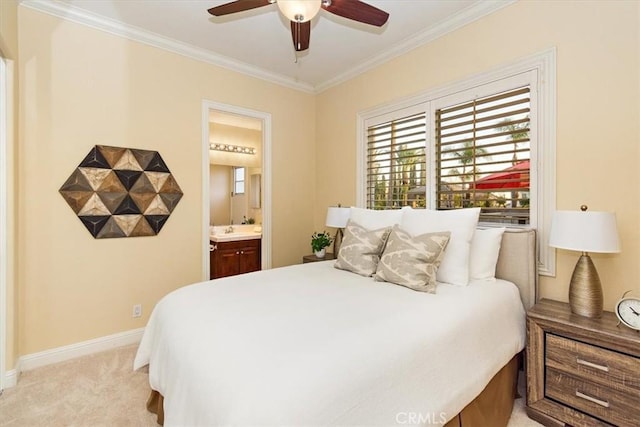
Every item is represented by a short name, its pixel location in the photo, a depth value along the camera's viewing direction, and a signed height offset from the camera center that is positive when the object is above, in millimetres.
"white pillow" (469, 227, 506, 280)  2123 -329
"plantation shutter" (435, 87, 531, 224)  2279 +429
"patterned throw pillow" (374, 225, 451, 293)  1935 -352
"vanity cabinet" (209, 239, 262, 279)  3928 -666
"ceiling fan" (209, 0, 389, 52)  1683 +1209
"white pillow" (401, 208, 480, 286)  2059 -174
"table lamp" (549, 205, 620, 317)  1655 -193
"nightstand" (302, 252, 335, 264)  3613 -605
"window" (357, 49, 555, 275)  2146 +516
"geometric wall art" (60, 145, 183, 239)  2602 +147
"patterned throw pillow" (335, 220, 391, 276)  2334 -335
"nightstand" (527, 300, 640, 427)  1515 -872
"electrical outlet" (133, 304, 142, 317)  2879 -976
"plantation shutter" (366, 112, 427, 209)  2984 +475
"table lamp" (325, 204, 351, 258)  3350 -121
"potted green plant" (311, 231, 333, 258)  3607 -429
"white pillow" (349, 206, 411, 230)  2572 -87
